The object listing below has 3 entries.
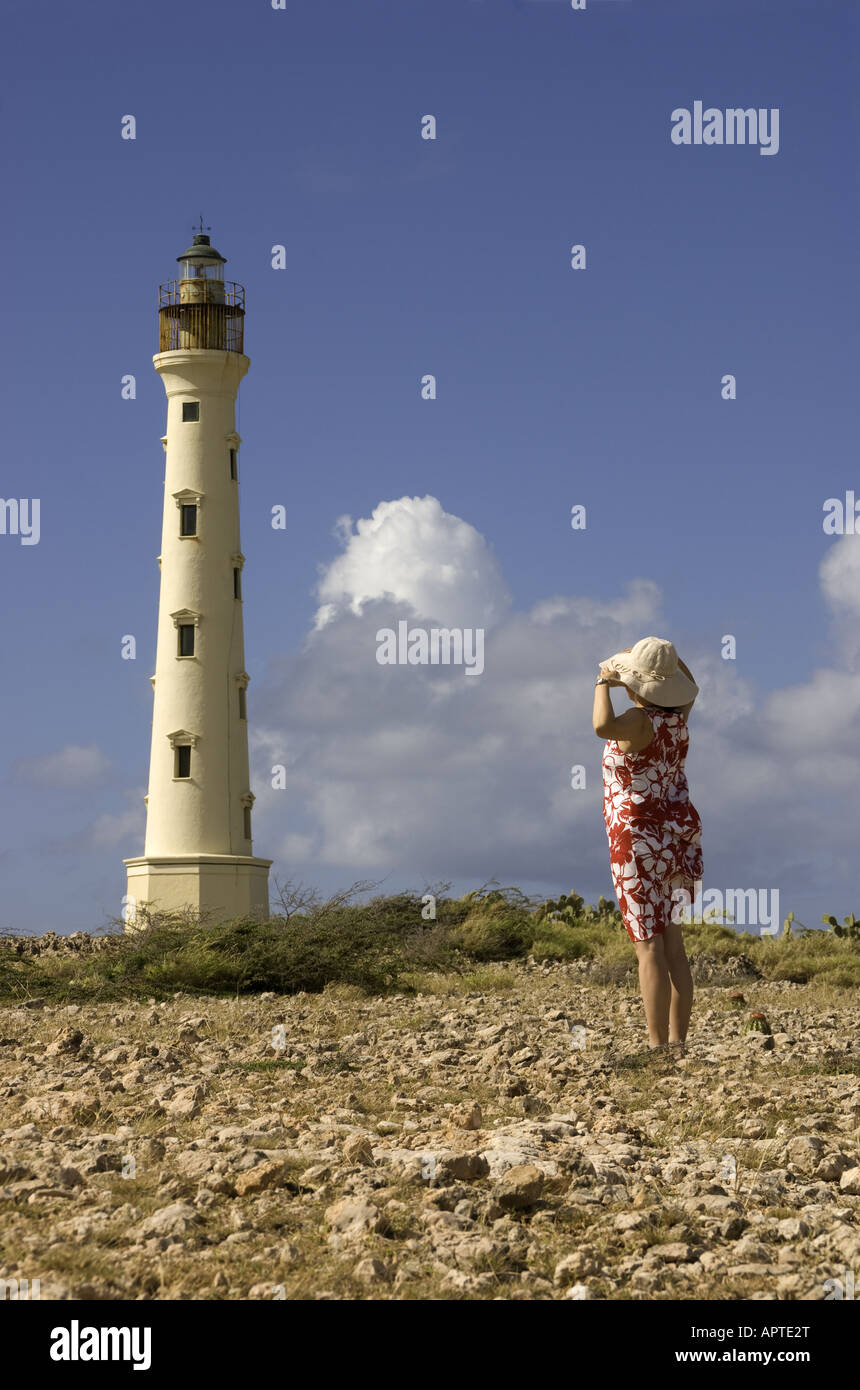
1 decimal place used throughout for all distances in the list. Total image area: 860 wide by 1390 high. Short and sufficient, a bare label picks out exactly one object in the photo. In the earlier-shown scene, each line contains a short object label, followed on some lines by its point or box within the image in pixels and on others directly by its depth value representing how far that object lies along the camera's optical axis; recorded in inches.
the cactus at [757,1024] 369.7
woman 310.3
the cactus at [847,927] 757.9
